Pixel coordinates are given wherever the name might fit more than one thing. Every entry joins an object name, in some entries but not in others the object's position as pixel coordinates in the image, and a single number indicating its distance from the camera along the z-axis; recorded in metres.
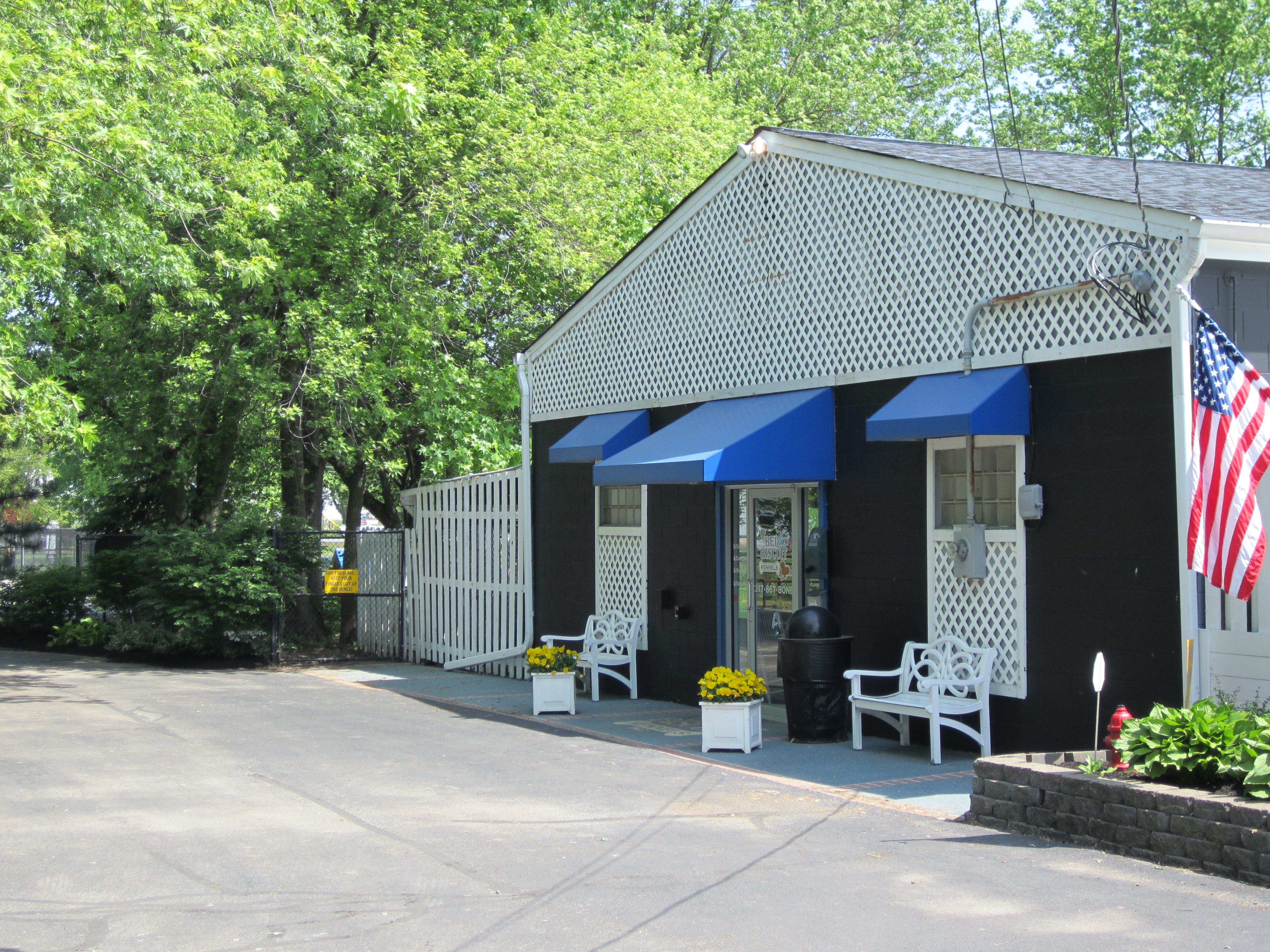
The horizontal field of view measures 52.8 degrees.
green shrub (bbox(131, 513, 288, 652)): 17.30
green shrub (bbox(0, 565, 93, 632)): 21.03
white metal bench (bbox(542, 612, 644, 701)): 13.97
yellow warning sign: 18.12
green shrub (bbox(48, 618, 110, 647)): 20.12
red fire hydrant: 7.26
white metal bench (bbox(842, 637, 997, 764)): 9.62
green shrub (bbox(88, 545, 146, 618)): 19.52
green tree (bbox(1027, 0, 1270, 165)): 28.62
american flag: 7.76
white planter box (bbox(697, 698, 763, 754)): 10.44
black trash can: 10.62
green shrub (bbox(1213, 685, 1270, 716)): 7.87
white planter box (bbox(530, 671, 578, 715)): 12.88
